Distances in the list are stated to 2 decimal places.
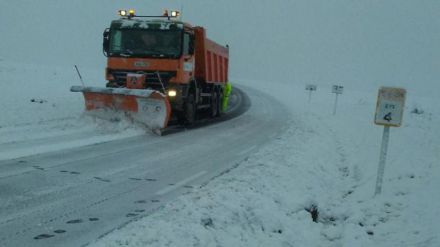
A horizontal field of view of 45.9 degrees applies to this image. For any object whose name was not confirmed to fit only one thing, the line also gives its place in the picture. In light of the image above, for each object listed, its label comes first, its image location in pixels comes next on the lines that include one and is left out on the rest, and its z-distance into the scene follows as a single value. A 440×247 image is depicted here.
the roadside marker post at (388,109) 7.94
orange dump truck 13.69
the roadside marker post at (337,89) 28.05
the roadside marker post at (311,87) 34.33
